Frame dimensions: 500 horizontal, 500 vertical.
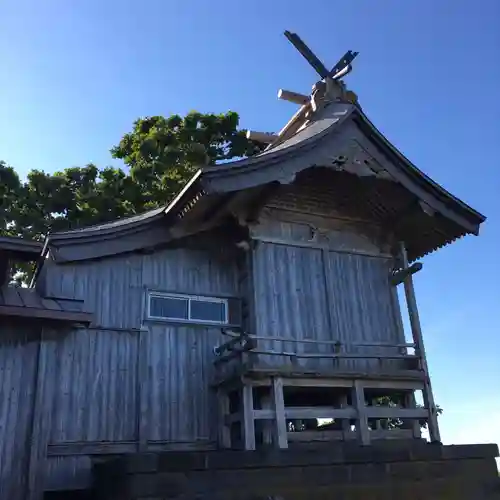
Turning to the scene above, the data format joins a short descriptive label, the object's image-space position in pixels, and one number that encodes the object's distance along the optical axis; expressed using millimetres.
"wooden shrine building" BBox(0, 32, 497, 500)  8500
